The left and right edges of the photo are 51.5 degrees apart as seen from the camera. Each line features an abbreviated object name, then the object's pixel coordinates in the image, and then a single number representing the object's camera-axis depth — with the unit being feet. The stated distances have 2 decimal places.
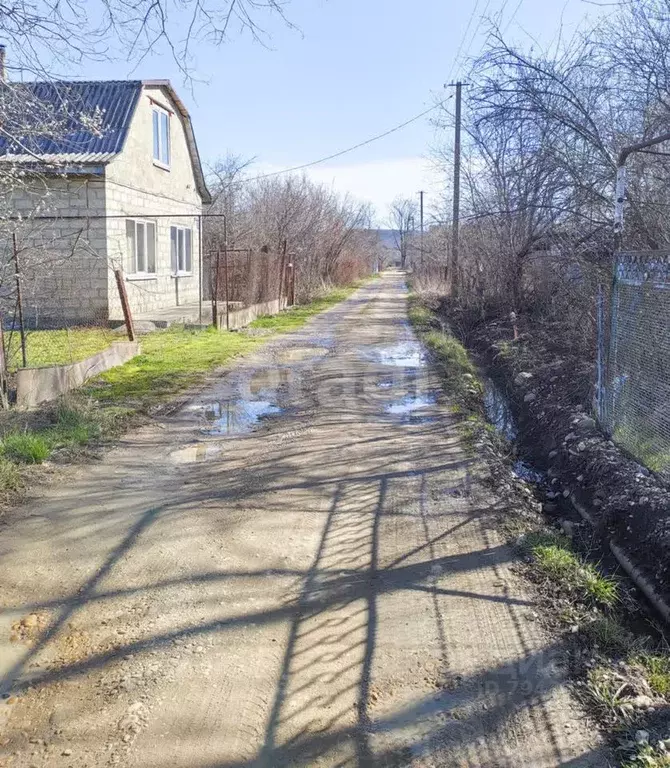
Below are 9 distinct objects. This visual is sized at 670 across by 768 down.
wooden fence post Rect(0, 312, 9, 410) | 24.66
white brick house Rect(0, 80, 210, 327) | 49.34
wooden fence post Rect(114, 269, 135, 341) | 39.60
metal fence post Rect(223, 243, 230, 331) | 54.19
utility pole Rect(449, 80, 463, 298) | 68.03
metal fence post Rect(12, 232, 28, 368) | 26.83
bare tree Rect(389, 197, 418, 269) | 329.31
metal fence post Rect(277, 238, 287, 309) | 78.98
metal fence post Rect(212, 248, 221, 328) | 52.21
